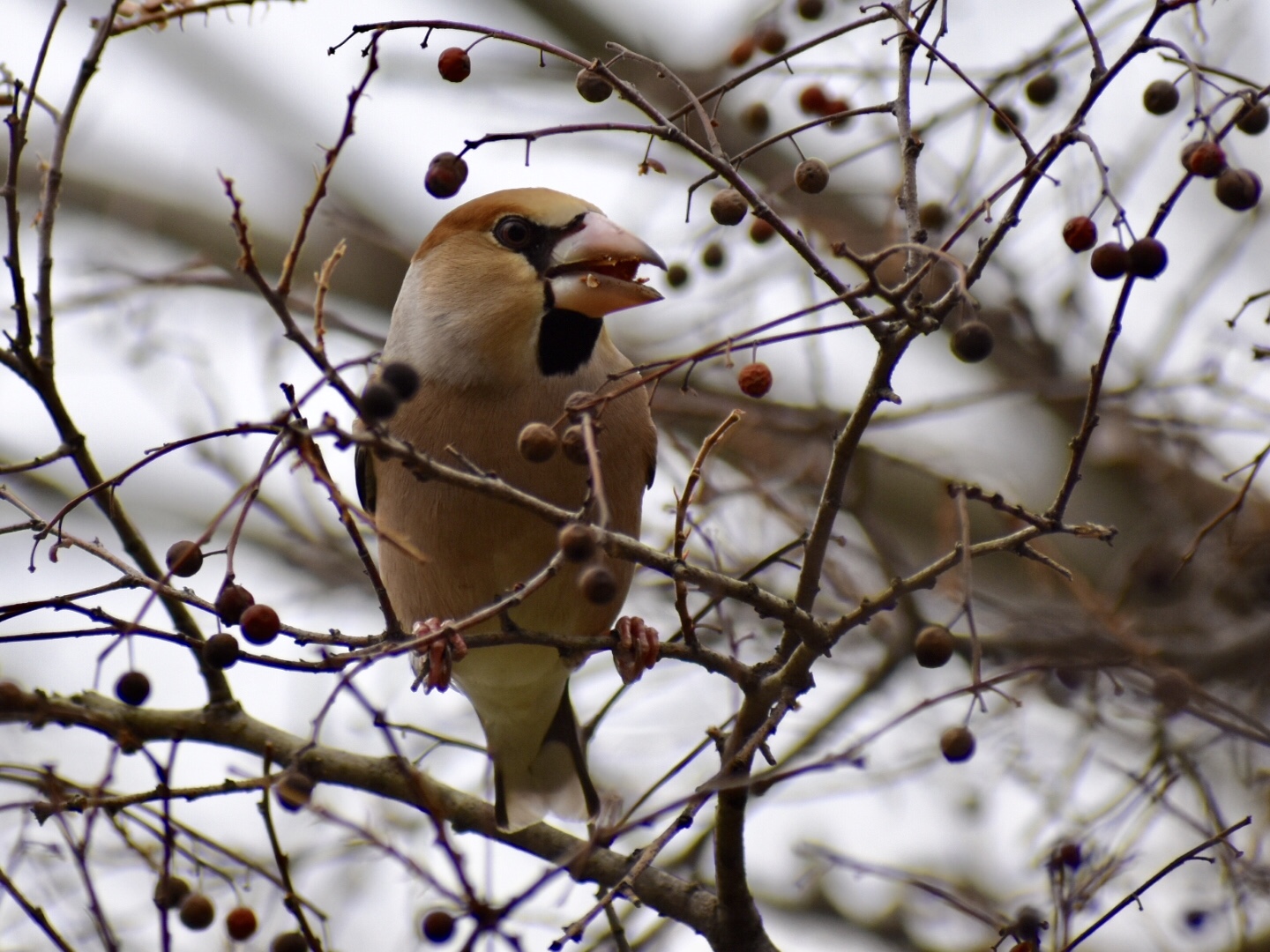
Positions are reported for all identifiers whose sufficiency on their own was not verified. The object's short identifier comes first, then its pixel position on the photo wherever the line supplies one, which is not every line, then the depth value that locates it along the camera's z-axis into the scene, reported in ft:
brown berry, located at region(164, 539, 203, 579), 16.56
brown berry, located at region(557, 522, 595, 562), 14.64
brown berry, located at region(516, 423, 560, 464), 16.61
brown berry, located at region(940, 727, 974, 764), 16.87
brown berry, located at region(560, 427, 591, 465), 15.92
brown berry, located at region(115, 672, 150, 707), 18.98
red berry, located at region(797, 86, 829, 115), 28.25
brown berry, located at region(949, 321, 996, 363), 15.98
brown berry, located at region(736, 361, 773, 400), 18.78
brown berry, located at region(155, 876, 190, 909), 18.48
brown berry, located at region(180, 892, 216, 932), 21.80
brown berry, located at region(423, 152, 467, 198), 18.48
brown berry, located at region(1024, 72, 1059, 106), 24.52
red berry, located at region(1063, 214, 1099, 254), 17.75
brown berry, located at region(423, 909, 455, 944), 18.88
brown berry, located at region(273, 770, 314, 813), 16.39
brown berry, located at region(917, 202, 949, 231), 27.17
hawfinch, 25.85
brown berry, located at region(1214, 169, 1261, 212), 17.28
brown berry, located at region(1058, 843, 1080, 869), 20.66
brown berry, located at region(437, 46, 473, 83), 19.81
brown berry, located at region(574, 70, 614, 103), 18.01
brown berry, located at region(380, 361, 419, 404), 15.57
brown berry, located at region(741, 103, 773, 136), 28.68
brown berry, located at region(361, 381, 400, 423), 14.85
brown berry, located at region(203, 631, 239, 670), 16.58
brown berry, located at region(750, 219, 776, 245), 23.62
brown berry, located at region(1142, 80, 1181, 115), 20.16
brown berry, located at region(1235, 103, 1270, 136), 18.12
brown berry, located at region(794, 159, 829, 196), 18.49
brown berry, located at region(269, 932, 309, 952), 21.90
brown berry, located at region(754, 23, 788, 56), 26.08
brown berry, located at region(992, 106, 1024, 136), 17.09
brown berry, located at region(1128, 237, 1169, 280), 15.92
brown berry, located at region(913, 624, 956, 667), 17.10
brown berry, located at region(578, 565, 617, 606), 15.07
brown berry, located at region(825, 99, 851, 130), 27.00
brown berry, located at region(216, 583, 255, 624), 16.92
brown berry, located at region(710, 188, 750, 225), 17.79
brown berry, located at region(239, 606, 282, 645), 16.67
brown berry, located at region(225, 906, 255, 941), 22.68
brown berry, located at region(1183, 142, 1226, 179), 16.44
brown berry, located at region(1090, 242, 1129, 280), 17.37
